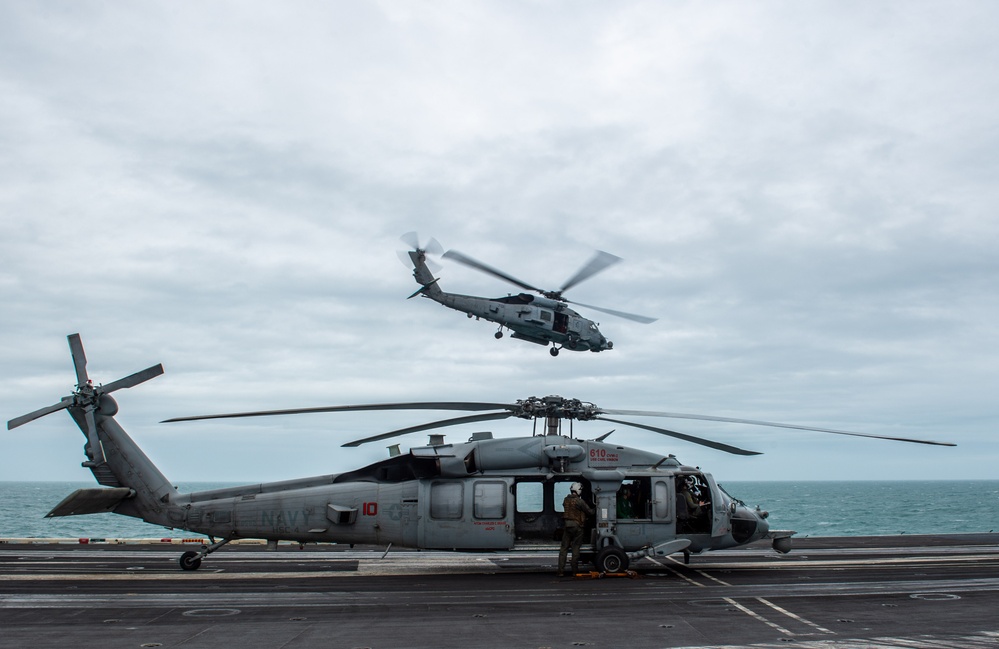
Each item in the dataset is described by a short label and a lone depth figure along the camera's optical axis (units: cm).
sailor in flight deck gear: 1777
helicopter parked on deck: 1836
